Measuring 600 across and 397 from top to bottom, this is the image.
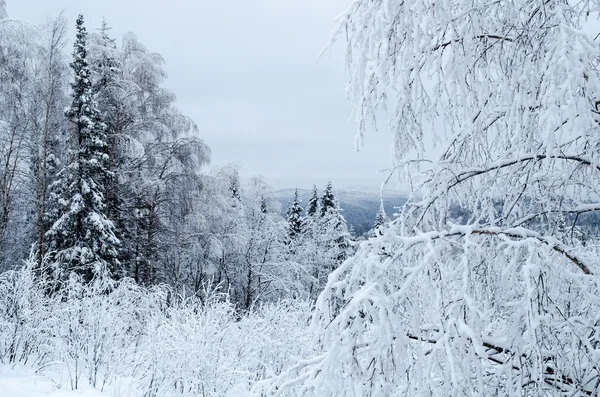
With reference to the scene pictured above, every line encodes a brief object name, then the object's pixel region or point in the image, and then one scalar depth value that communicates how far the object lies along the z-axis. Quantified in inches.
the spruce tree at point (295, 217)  1328.7
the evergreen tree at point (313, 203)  1351.1
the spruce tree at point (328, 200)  1169.0
